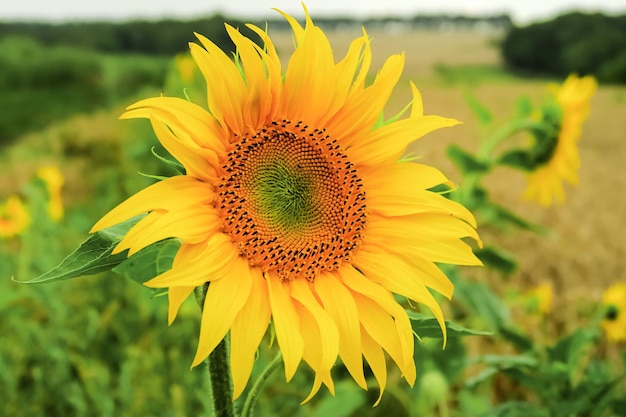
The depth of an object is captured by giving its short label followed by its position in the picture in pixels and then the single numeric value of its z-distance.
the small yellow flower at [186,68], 4.21
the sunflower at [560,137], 2.09
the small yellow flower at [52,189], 2.69
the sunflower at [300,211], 0.69
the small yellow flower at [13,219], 2.61
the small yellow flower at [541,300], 2.17
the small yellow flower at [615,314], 1.99
